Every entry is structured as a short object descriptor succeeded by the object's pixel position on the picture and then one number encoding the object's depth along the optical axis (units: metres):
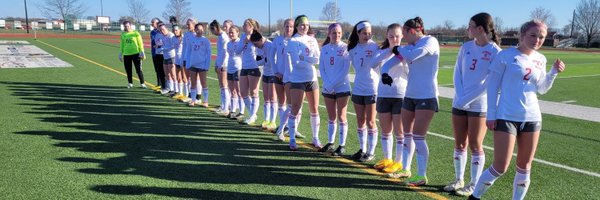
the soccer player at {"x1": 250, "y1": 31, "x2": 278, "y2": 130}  7.65
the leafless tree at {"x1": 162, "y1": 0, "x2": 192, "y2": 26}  82.07
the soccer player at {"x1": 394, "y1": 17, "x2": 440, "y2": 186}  4.62
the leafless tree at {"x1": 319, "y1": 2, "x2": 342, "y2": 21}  74.00
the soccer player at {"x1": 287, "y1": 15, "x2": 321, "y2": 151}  6.16
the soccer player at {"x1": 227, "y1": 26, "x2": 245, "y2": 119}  8.46
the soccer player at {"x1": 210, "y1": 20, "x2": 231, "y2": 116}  8.87
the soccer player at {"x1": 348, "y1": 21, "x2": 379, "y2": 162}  5.46
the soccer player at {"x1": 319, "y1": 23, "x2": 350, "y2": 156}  5.82
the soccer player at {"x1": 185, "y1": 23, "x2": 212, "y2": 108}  9.54
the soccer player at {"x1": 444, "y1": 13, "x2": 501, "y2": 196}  4.20
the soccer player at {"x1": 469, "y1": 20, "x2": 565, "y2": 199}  3.66
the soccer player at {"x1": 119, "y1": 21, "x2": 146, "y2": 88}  12.85
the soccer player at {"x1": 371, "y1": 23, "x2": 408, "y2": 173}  5.01
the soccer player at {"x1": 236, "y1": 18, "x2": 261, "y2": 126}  7.94
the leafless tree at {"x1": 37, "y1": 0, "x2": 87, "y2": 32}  84.81
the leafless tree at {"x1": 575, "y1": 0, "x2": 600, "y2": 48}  80.31
